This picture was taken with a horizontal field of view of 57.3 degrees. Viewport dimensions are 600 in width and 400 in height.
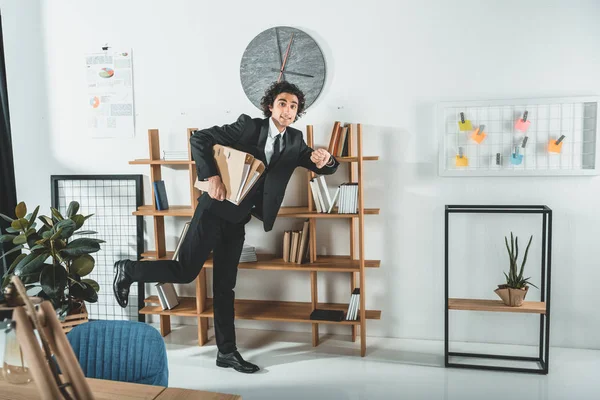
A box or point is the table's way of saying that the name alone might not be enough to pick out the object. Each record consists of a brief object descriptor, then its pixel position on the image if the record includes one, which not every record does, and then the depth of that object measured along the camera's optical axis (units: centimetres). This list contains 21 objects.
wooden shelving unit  375
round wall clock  395
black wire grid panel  443
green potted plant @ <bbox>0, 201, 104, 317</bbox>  372
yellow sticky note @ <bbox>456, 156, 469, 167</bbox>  380
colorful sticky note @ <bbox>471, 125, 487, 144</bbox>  375
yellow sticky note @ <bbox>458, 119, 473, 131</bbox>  375
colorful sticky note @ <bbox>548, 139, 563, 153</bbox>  362
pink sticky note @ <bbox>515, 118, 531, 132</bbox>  366
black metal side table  344
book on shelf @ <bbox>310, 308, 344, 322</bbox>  381
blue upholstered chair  205
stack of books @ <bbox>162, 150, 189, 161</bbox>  423
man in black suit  352
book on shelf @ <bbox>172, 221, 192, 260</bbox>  391
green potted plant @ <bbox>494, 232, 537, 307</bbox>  347
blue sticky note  371
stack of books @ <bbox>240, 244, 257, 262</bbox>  398
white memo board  362
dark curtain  448
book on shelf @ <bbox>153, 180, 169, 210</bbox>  405
